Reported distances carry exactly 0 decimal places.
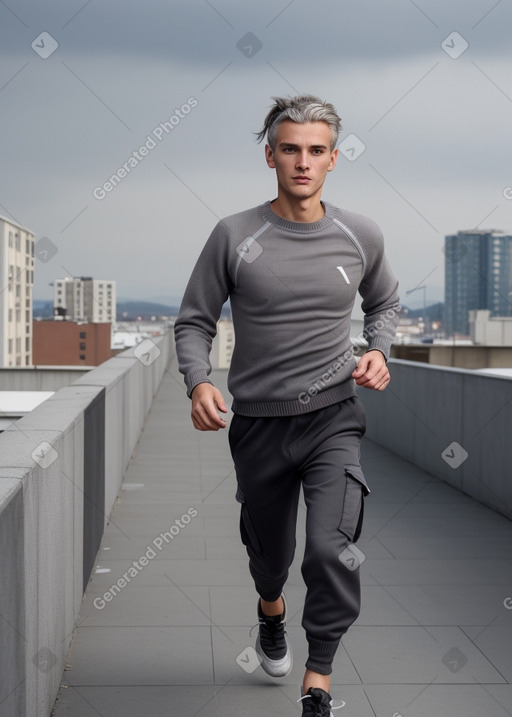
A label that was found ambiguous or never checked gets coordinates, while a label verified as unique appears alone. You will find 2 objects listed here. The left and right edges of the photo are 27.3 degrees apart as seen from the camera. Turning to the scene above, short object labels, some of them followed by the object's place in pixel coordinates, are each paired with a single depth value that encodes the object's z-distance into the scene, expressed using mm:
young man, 3088
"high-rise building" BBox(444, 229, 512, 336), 82238
